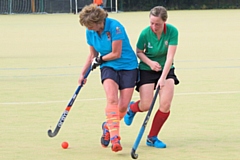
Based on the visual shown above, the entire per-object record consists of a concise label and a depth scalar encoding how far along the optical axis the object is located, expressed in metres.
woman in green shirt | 12.49
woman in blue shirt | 12.11
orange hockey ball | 12.82
